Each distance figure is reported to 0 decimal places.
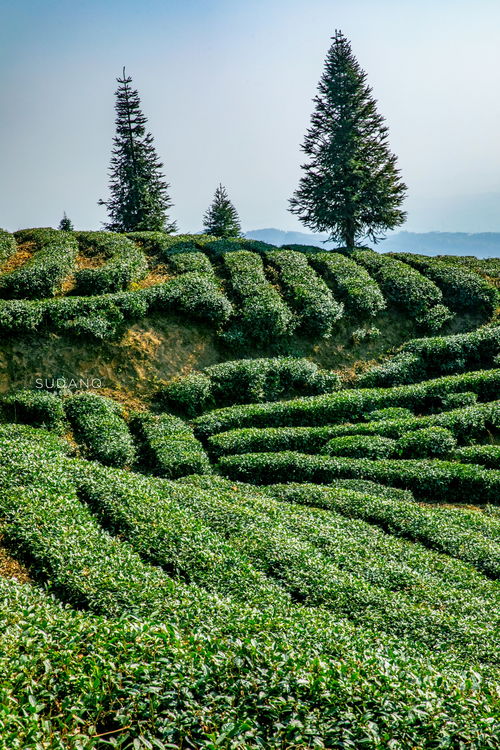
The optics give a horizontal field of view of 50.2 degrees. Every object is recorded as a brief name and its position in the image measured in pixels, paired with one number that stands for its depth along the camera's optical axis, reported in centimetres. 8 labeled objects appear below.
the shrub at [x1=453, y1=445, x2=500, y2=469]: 1942
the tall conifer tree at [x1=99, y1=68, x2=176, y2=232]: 4488
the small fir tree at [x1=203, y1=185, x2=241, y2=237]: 4850
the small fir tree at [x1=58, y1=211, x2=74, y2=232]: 5238
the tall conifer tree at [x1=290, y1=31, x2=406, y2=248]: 3881
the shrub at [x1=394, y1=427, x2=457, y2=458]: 2038
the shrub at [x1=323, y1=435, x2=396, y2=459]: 2031
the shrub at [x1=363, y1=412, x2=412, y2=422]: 2286
